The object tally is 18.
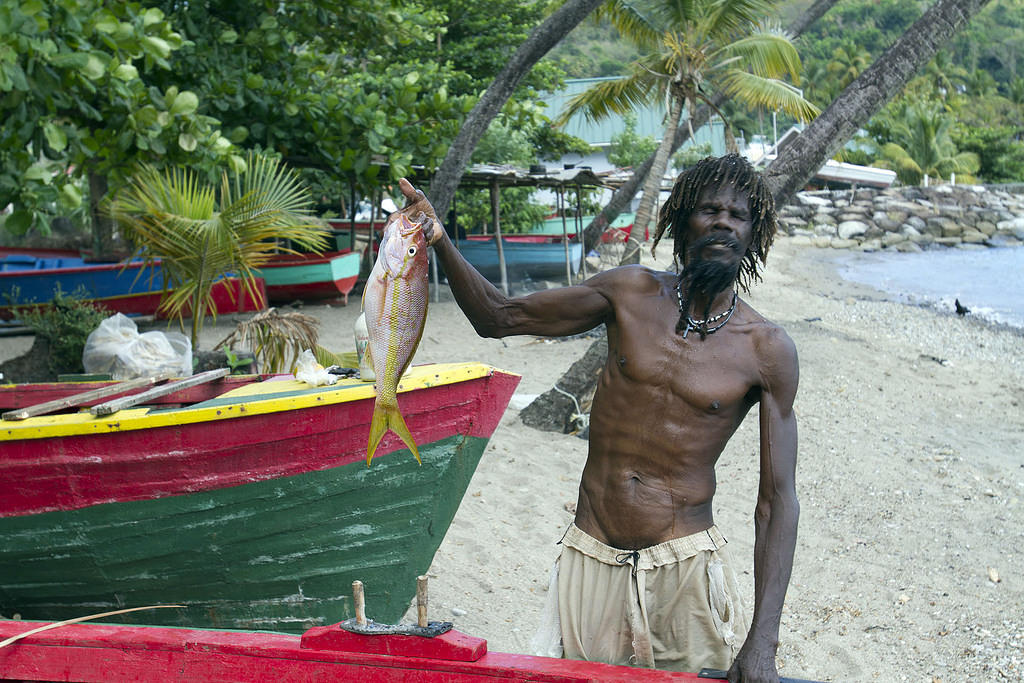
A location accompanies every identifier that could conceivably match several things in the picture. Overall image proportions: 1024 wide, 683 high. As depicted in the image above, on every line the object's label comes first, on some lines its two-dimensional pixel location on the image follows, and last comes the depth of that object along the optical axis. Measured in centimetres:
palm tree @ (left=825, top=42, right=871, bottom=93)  5278
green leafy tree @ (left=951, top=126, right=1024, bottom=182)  4228
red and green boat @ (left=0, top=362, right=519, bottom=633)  405
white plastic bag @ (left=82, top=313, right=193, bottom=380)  709
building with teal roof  3675
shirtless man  258
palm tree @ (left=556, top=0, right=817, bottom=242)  1134
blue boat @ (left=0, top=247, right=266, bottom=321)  1268
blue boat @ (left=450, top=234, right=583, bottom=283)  1842
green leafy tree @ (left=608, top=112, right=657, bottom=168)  3044
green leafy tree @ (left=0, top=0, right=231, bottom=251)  555
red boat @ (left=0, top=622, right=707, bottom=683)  261
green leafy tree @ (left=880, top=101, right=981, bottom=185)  4069
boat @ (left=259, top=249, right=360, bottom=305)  1488
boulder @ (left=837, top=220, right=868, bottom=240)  3659
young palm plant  716
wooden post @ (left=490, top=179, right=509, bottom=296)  1622
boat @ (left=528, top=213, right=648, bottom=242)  2119
